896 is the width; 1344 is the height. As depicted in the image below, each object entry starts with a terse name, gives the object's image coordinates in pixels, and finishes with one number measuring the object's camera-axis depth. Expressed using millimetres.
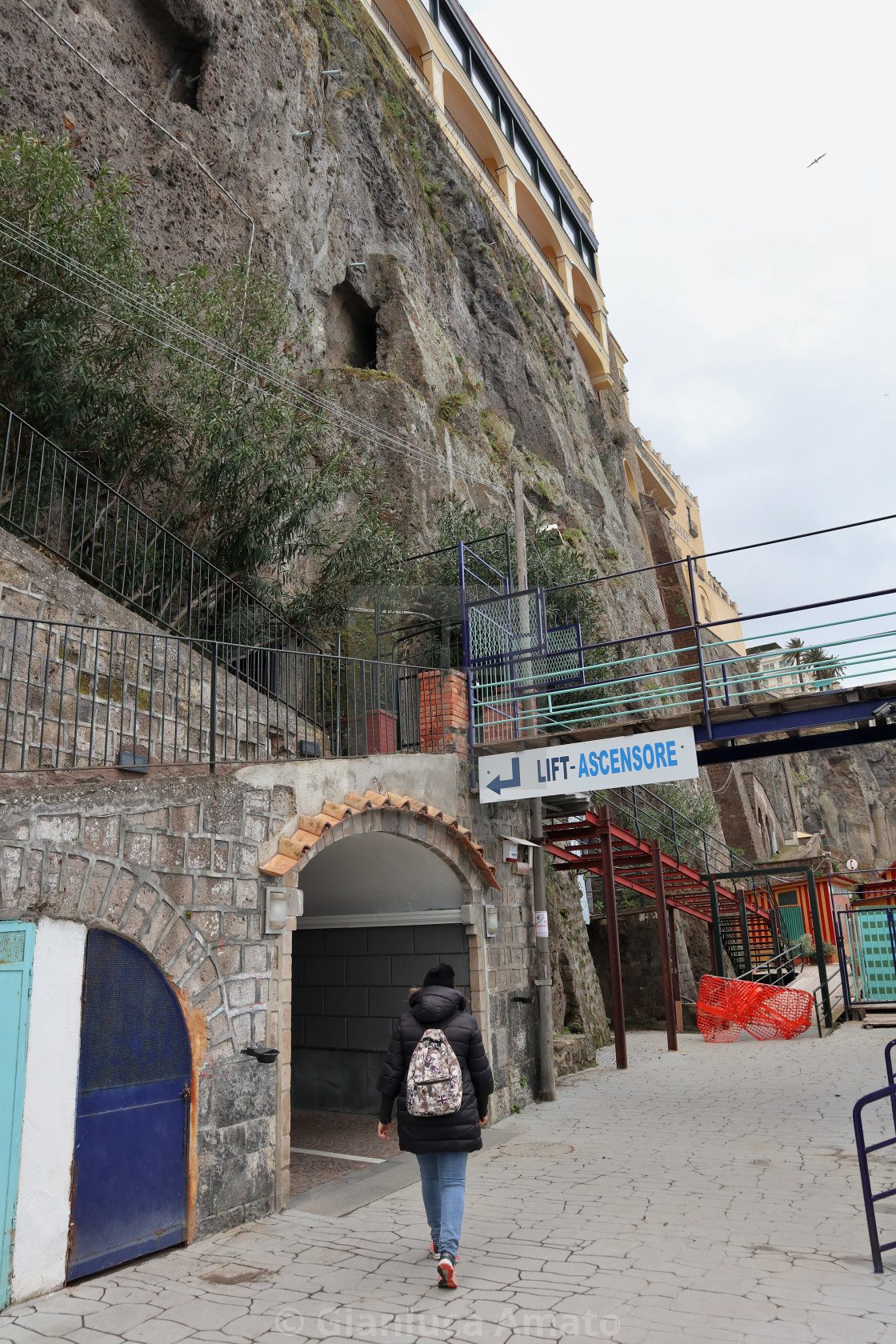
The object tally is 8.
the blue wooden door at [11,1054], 4402
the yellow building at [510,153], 28594
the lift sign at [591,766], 8023
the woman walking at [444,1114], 4477
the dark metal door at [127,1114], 4875
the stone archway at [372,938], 8438
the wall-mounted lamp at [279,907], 6273
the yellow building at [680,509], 43850
